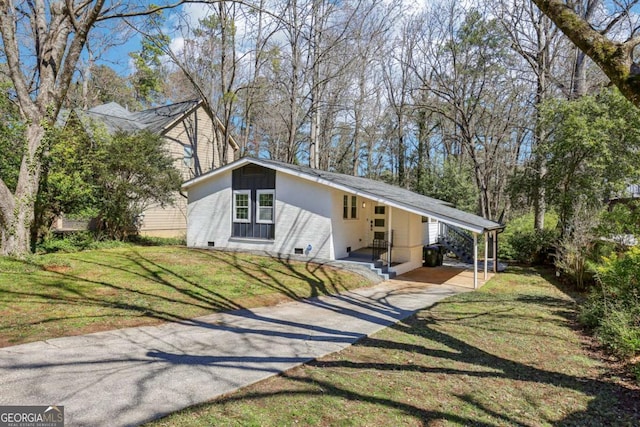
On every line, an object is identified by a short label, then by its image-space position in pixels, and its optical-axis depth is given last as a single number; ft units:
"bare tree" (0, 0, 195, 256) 34.53
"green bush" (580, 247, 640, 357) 19.21
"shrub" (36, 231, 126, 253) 45.09
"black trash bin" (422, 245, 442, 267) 51.52
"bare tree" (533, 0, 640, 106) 10.23
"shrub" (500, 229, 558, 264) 55.16
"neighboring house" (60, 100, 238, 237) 67.26
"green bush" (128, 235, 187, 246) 57.98
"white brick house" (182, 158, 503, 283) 42.52
